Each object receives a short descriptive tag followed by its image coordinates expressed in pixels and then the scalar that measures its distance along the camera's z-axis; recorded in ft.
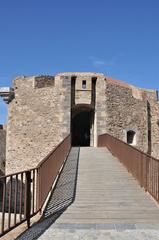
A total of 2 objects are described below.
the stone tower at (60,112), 69.77
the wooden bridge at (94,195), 18.55
